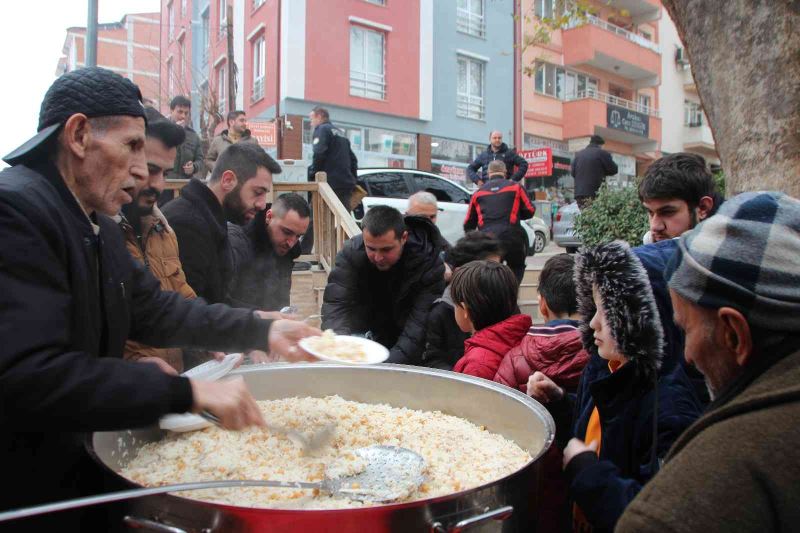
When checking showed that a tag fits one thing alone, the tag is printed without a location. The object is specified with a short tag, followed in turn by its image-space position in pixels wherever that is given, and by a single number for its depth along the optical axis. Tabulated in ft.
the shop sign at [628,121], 80.80
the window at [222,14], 73.88
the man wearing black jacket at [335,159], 29.63
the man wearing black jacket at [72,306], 4.04
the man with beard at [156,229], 8.94
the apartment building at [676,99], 94.22
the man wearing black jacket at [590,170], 28.96
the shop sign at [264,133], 45.09
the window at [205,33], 80.28
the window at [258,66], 63.77
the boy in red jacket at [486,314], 9.32
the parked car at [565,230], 37.93
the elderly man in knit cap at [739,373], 2.96
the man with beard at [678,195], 9.32
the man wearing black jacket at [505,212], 23.03
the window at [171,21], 96.43
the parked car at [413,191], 34.27
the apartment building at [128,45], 116.67
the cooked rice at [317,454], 5.56
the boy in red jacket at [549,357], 8.48
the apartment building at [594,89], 77.15
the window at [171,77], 87.86
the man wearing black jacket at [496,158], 30.83
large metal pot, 4.16
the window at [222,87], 74.08
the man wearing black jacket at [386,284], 13.10
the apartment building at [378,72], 57.41
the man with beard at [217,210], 10.29
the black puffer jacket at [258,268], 13.19
